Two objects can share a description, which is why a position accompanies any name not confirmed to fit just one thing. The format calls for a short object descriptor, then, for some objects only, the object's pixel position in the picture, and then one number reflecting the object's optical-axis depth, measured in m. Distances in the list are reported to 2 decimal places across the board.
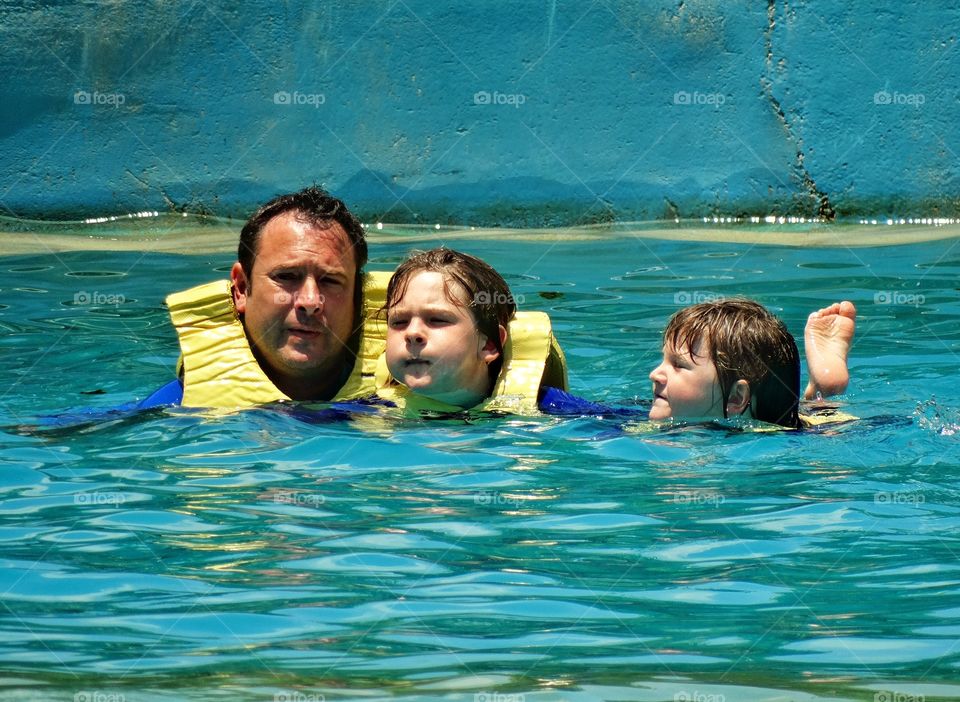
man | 10.70
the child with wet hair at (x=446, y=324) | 10.18
